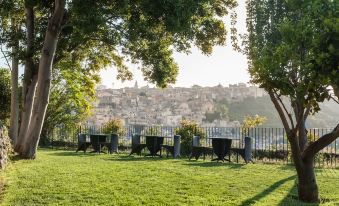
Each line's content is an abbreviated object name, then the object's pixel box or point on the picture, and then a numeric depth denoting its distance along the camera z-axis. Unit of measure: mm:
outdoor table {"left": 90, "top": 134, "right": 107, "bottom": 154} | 18656
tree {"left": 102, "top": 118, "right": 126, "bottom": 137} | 25200
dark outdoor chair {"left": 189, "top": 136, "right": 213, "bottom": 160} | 15708
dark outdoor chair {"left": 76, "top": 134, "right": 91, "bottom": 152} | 19031
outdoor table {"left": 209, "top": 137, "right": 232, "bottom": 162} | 15039
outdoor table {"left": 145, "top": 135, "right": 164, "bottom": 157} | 17016
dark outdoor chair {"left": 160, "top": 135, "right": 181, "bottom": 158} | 16922
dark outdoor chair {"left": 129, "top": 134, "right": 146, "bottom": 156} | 17531
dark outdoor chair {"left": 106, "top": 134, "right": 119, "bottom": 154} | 18708
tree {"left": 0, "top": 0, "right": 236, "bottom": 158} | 12484
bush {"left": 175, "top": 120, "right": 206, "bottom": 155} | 19453
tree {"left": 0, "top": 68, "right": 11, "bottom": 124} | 25688
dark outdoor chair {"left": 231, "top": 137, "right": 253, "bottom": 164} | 14938
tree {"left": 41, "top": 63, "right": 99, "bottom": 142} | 26281
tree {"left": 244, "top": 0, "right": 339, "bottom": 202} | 5500
